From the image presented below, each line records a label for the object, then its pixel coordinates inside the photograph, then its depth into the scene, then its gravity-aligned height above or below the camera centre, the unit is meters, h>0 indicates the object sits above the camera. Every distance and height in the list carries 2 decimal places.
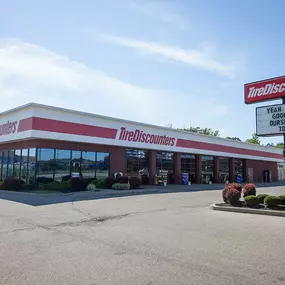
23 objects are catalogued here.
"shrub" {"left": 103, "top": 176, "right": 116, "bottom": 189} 24.34 -0.68
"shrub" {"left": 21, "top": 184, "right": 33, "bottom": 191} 23.55 -1.14
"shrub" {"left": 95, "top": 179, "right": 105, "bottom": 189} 24.40 -0.85
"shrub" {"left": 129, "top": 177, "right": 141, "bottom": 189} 25.11 -0.75
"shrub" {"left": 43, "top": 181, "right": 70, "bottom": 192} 22.40 -1.02
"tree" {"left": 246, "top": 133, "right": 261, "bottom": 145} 92.97 +10.59
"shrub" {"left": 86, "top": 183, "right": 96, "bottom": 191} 22.73 -1.02
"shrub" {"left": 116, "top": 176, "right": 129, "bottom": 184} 24.70 -0.52
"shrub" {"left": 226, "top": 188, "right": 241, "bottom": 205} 14.44 -0.95
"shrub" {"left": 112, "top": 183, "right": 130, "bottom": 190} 23.72 -0.95
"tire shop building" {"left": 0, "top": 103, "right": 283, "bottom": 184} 24.17 +2.47
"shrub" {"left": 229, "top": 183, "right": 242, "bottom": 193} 15.55 -0.54
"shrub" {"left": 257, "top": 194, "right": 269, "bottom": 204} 14.19 -0.97
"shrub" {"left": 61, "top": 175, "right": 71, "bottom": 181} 25.70 -0.45
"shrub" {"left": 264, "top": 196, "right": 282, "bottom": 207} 13.22 -1.05
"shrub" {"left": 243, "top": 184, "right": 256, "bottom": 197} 14.77 -0.72
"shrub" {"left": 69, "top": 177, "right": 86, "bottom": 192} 22.47 -0.81
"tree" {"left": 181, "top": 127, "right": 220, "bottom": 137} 85.80 +12.32
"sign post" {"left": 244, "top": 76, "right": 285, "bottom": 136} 15.98 +3.49
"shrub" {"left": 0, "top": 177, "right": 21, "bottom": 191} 23.23 -0.93
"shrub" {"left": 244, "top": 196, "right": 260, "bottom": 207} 13.79 -1.11
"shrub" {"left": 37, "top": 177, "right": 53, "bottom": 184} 24.35 -0.61
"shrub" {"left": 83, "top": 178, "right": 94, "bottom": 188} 23.09 -0.64
